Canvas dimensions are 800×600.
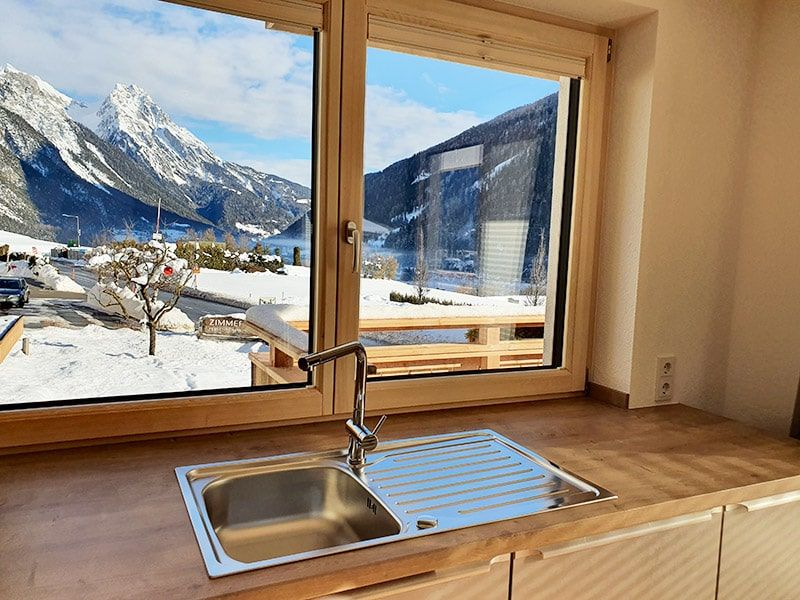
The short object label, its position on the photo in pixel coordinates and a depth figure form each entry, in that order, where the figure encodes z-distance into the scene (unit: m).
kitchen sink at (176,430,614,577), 1.22
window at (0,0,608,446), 1.39
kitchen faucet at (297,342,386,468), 1.35
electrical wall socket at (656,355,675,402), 1.93
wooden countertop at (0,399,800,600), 0.93
